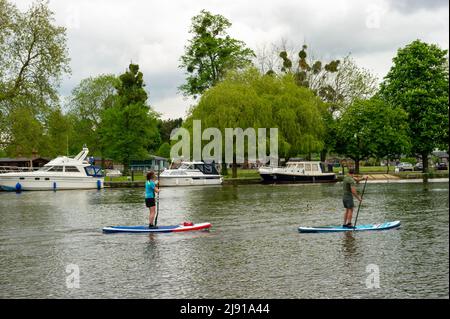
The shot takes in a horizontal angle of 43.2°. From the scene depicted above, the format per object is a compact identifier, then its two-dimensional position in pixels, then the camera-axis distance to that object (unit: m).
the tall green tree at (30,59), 50.75
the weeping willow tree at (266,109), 62.41
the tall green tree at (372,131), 64.31
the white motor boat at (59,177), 56.53
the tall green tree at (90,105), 99.56
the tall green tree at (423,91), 63.09
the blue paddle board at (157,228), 20.61
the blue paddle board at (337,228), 19.69
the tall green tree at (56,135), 70.56
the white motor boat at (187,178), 62.66
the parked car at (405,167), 84.75
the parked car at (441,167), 79.28
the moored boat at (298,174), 63.03
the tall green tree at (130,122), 75.88
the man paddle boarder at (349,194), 19.72
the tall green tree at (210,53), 79.19
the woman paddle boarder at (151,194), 20.94
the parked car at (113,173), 81.03
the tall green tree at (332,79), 76.81
